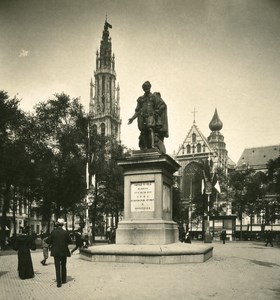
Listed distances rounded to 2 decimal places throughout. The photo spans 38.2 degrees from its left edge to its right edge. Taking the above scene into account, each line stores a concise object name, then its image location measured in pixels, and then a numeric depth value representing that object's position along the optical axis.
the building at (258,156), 118.44
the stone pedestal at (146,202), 14.74
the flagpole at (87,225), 33.12
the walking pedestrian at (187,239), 30.25
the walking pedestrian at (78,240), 19.81
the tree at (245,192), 59.28
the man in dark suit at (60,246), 9.94
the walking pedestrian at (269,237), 34.50
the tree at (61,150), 37.94
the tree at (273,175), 37.72
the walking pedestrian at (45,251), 14.74
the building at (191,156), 108.38
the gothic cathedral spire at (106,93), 141.12
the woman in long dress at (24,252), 10.91
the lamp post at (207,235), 41.50
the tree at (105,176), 43.88
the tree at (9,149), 29.04
